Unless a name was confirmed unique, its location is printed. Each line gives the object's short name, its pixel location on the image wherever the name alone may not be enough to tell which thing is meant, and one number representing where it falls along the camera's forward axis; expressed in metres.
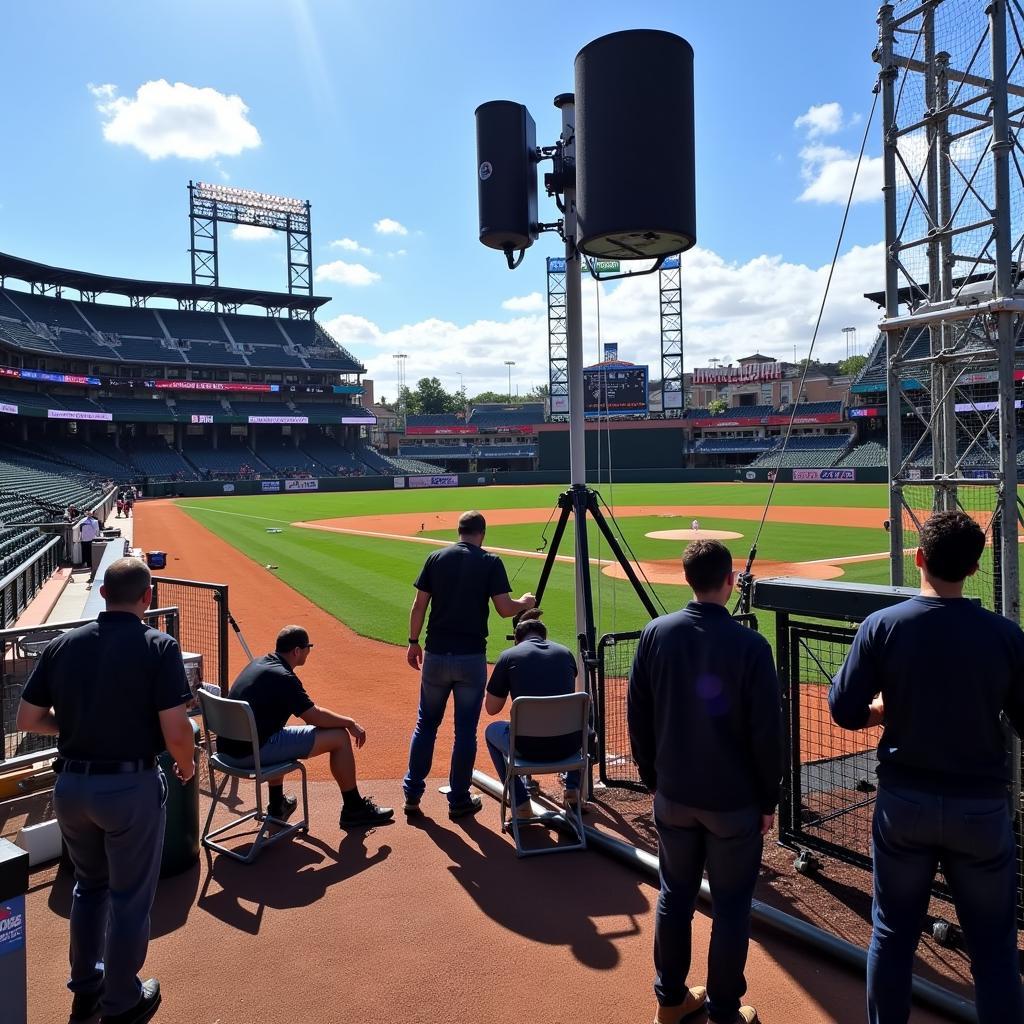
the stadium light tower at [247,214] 73.00
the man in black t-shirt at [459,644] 5.27
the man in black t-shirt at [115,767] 3.24
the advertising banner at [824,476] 54.97
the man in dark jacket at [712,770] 2.98
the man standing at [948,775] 2.64
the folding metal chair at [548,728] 4.63
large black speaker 4.28
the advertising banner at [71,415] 57.22
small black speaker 5.12
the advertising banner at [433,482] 67.44
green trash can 4.54
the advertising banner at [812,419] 73.38
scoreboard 66.75
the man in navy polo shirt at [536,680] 4.84
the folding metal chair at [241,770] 4.72
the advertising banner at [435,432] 90.12
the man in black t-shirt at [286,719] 4.92
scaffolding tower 5.77
